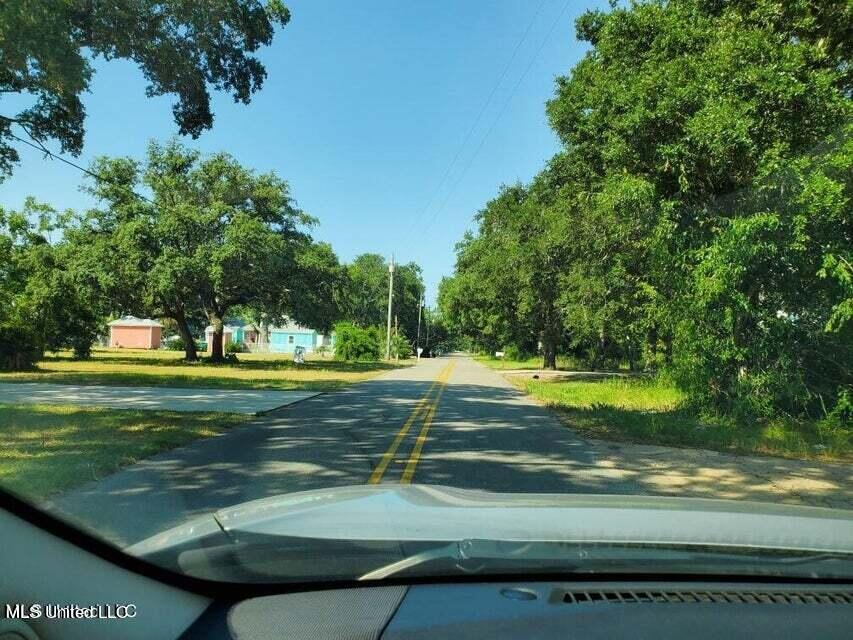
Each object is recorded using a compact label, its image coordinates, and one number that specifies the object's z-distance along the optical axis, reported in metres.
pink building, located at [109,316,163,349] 85.94
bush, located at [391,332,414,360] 68.50
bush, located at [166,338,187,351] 83.31
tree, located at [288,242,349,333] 41.59
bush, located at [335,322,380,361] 56.94
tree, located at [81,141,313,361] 36.62
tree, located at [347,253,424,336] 104.12
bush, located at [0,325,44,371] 27.98
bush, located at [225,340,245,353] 61.88
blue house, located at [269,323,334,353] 98.06
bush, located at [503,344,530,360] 78.09
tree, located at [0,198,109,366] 36.91
